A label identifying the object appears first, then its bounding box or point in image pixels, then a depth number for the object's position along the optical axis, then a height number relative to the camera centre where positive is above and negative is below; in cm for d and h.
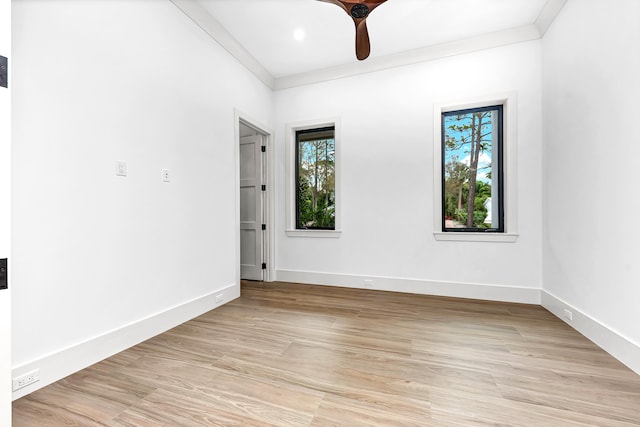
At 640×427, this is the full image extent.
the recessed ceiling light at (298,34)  313 +194
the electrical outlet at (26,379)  150 -90
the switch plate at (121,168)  206 +30
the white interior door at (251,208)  416 +3
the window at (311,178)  408 +45
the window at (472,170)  338 +46
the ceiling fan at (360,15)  203 +144
